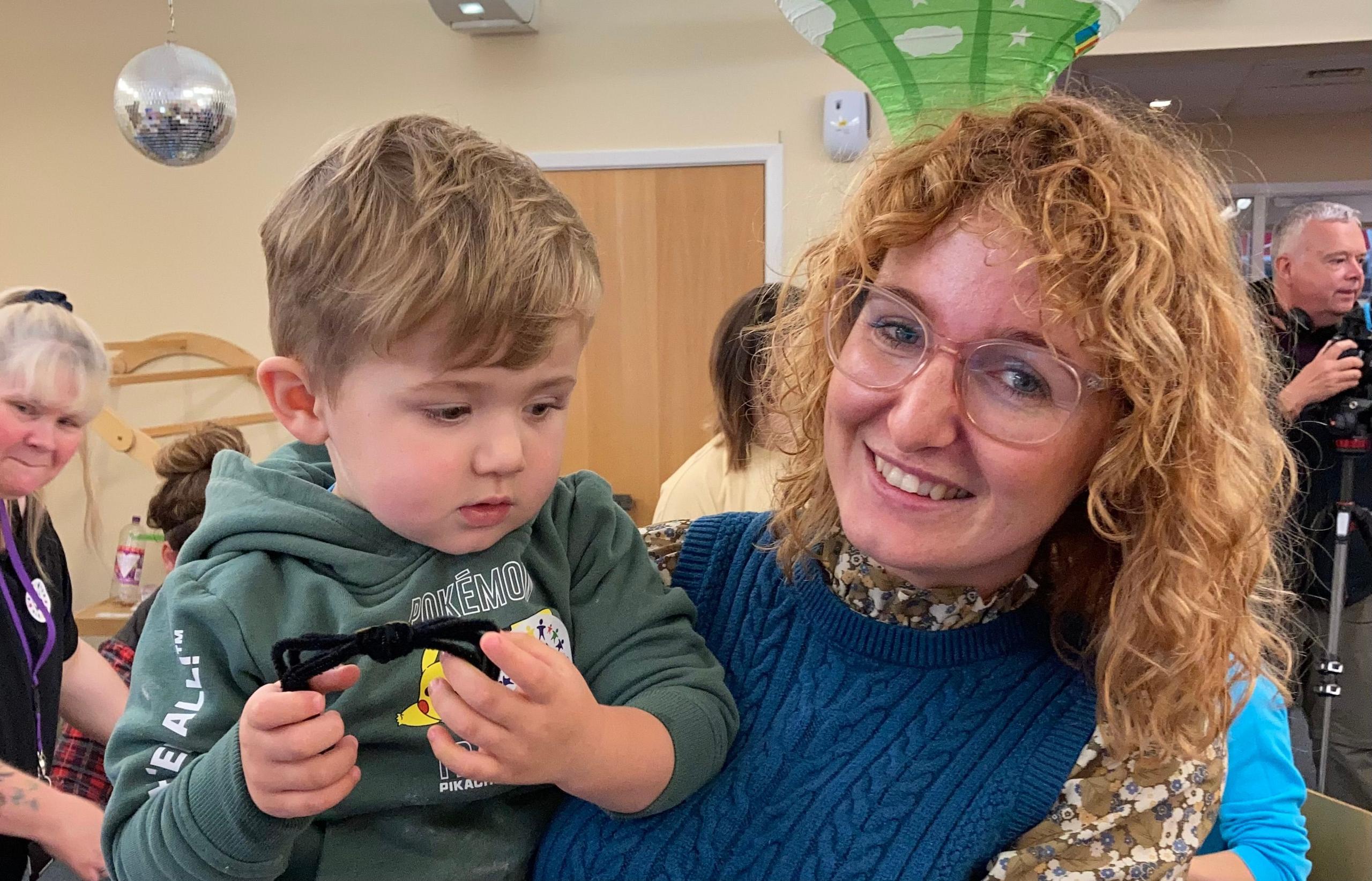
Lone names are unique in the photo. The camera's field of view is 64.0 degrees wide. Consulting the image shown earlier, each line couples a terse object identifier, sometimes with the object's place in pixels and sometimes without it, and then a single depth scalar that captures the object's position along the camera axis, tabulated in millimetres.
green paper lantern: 1457
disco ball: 3129
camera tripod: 3406
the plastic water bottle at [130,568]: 4582
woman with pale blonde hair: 2045
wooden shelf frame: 4715
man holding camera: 3562
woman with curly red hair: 950
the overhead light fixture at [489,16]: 4395
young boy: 864
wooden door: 4711
